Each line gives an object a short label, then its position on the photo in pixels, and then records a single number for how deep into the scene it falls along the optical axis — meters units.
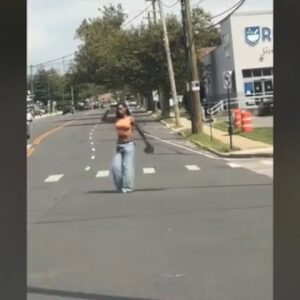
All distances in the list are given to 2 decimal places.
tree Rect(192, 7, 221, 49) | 45.41
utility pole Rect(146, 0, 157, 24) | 54.49
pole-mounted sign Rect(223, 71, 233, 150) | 28.05
